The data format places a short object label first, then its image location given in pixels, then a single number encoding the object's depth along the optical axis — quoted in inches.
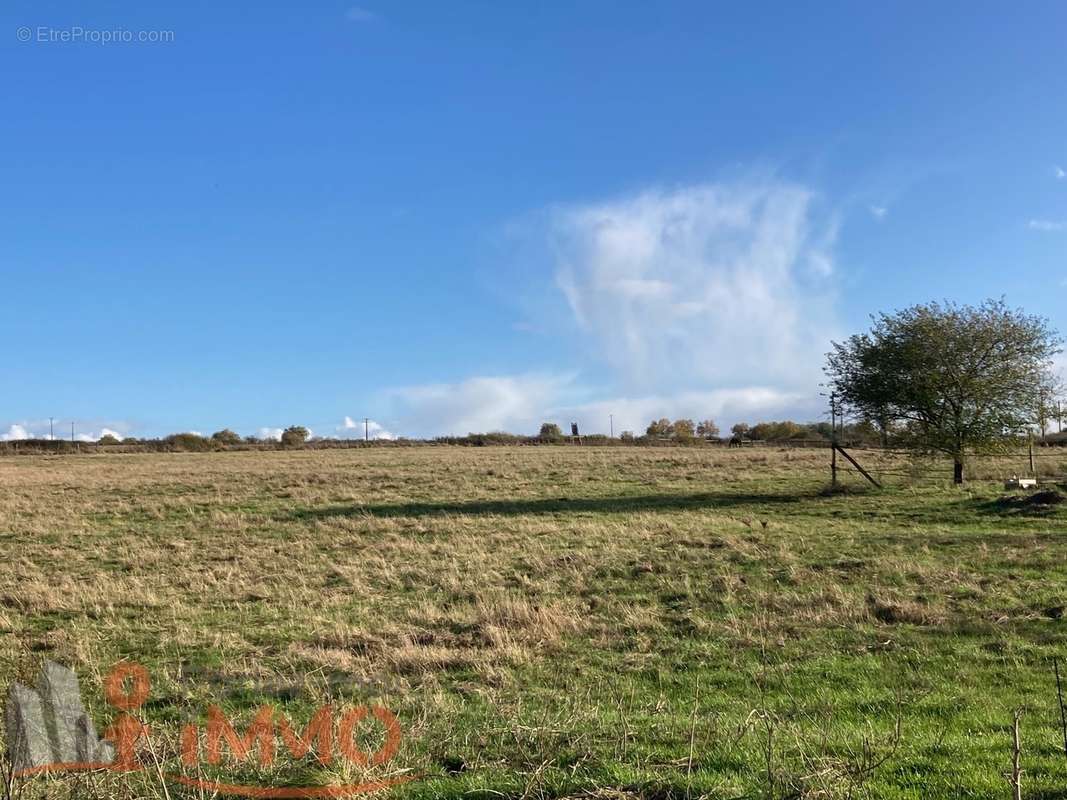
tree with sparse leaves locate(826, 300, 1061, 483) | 1293.1
